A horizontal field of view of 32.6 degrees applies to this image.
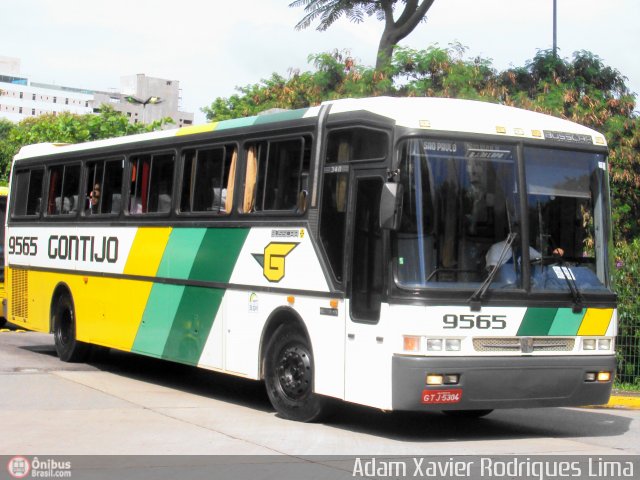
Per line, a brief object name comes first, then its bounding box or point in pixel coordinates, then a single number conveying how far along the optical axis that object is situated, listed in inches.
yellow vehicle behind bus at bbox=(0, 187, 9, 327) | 892.7
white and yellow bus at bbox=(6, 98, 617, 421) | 393.7
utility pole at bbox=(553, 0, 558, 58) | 1063.6
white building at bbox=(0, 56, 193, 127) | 6097.4
